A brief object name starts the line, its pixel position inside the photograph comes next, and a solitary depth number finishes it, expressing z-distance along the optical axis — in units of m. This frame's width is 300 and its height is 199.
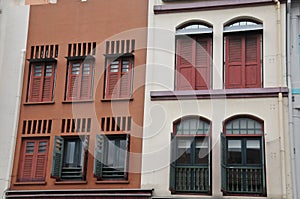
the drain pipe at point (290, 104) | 16.39
